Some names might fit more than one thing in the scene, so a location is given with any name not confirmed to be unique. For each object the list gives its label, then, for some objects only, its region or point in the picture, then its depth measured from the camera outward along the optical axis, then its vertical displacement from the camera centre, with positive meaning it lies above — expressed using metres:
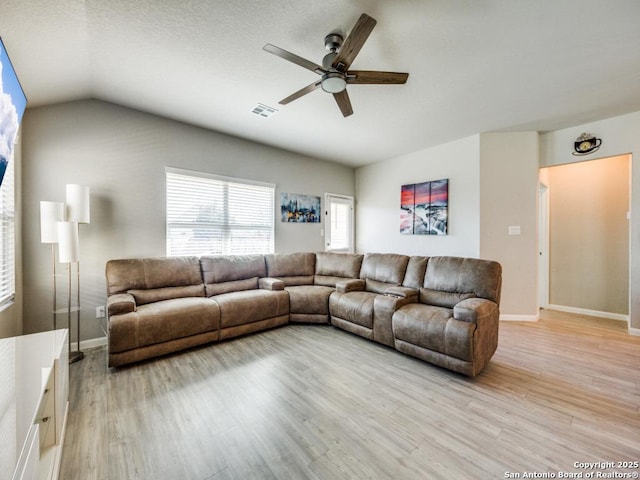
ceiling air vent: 3.16 +1.64
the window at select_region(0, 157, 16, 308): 2.21 +0.01
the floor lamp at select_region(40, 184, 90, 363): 2.47 +0.14
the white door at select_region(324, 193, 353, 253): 5.51 +0.35
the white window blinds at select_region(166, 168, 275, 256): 3.62 +0.39
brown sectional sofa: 2.38 -0.74
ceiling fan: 1.76 +1.31
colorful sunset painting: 4.38 +0.54
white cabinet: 0.84 -0.66
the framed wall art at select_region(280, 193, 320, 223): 4.79 +0.60
